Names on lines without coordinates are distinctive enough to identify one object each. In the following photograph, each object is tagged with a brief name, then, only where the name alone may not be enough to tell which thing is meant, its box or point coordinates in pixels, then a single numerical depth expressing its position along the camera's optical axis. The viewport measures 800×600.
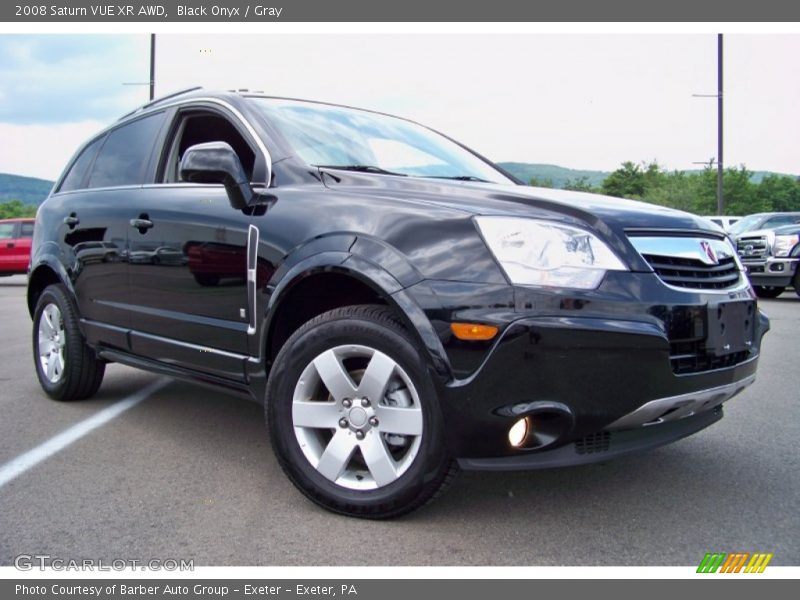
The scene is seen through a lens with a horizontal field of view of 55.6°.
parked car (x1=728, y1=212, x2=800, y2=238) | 15.16
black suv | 2.53
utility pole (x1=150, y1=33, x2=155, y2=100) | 21.75
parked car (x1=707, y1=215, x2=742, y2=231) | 20.00
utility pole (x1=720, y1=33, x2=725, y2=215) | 25.58
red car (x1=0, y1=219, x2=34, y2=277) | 18.61
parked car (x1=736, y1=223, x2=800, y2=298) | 13.39
